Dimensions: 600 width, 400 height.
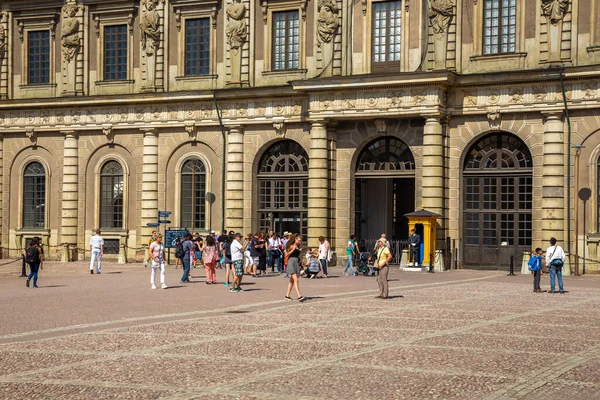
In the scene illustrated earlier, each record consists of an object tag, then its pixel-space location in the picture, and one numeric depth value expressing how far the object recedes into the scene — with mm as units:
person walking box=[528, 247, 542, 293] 29250
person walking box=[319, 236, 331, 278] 37281
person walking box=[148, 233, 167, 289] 30656
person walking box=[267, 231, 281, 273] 39969
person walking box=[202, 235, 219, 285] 32375
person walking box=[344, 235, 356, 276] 38562
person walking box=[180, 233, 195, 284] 33062
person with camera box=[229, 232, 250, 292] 29375
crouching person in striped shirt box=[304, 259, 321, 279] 36031
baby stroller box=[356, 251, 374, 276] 38531
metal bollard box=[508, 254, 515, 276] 37312
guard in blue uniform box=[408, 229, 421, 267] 39562
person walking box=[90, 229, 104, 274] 39125
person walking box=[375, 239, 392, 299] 26672
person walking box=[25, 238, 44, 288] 31169
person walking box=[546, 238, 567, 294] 29188
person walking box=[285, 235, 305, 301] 26172
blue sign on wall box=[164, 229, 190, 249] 44438
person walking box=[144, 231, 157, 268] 43697
